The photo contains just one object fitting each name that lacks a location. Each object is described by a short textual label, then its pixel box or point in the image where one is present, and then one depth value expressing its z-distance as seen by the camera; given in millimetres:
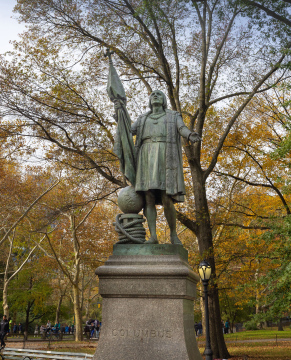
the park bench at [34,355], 10650
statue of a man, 5955
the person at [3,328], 16766
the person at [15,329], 37338
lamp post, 11172
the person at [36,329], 39250
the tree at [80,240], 24328
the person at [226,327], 38056
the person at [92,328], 31784
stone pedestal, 5059
